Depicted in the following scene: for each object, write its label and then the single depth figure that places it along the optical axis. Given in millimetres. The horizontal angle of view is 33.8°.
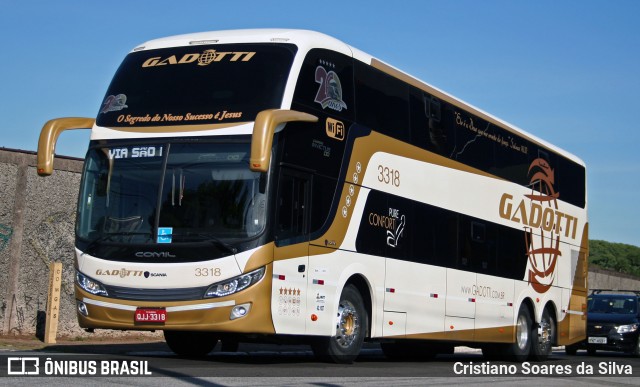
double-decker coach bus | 13516
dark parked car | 28094
